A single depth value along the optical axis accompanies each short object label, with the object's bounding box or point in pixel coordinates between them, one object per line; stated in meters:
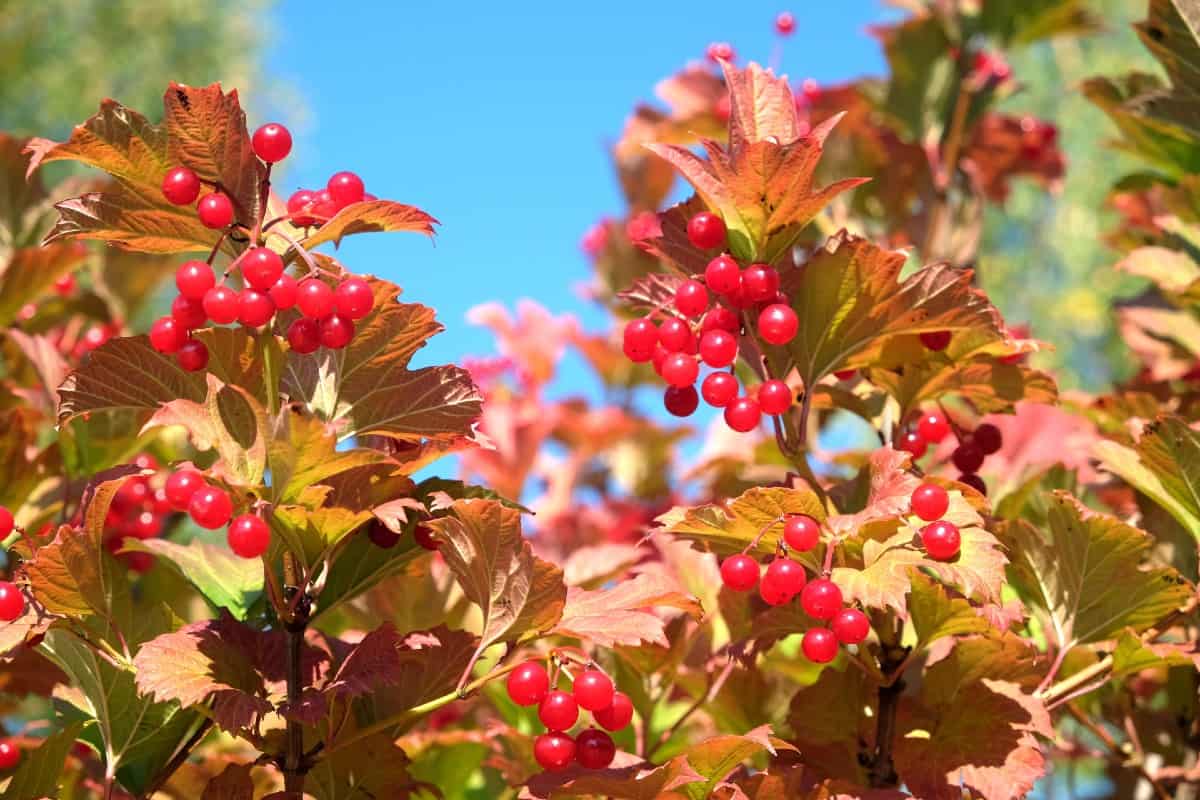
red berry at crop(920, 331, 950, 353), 0.61
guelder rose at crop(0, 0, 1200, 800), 0.55
